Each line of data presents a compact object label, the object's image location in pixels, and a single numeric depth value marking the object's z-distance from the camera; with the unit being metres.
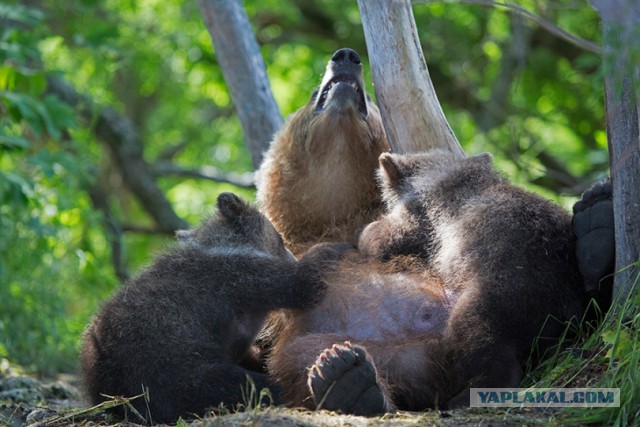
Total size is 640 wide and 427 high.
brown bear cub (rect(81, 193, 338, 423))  8.63
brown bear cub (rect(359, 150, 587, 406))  8.34
